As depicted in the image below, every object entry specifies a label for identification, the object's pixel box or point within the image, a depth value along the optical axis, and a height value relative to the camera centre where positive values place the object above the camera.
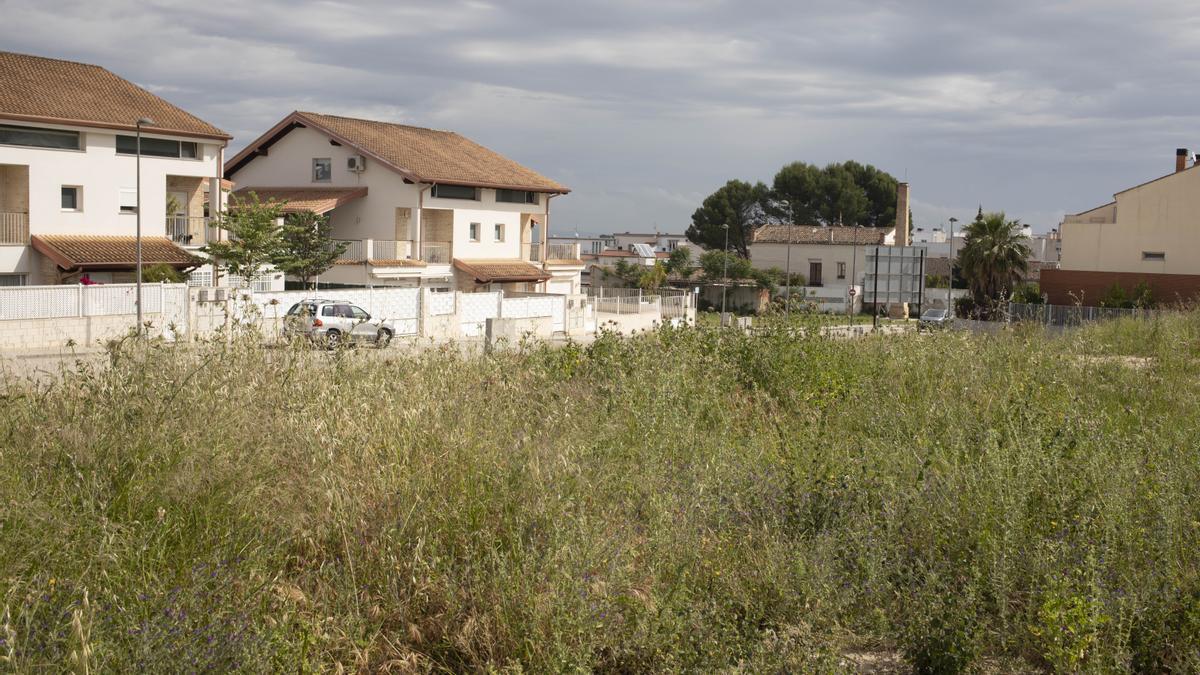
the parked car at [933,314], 50.67 -1.31
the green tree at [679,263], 72.56 +1.32
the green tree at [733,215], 91.12 +6.01
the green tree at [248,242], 33.50 +1.01
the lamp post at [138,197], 24.47 +1.90
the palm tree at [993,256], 47.50 +1.54
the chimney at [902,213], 77.88 +5.62
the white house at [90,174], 30.28 +2.94
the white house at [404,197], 41.28 +3.26
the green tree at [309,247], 37.88 +1.01
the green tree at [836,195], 91.75 +7.96
